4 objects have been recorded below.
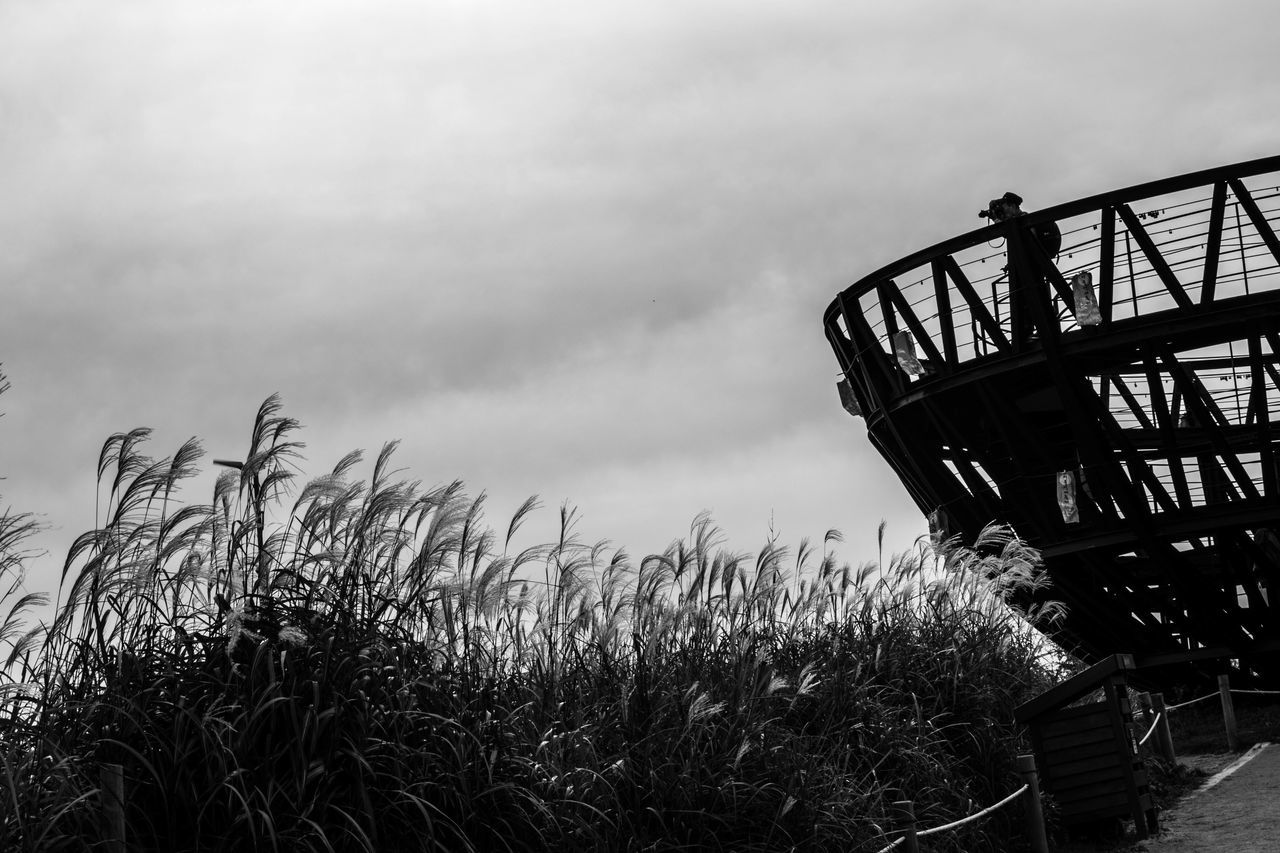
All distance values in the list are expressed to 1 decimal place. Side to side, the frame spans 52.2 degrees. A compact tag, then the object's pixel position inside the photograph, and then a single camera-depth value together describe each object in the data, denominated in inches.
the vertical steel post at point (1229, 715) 589.3
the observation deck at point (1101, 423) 615.2
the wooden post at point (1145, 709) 586.9
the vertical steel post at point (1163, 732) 530.3
